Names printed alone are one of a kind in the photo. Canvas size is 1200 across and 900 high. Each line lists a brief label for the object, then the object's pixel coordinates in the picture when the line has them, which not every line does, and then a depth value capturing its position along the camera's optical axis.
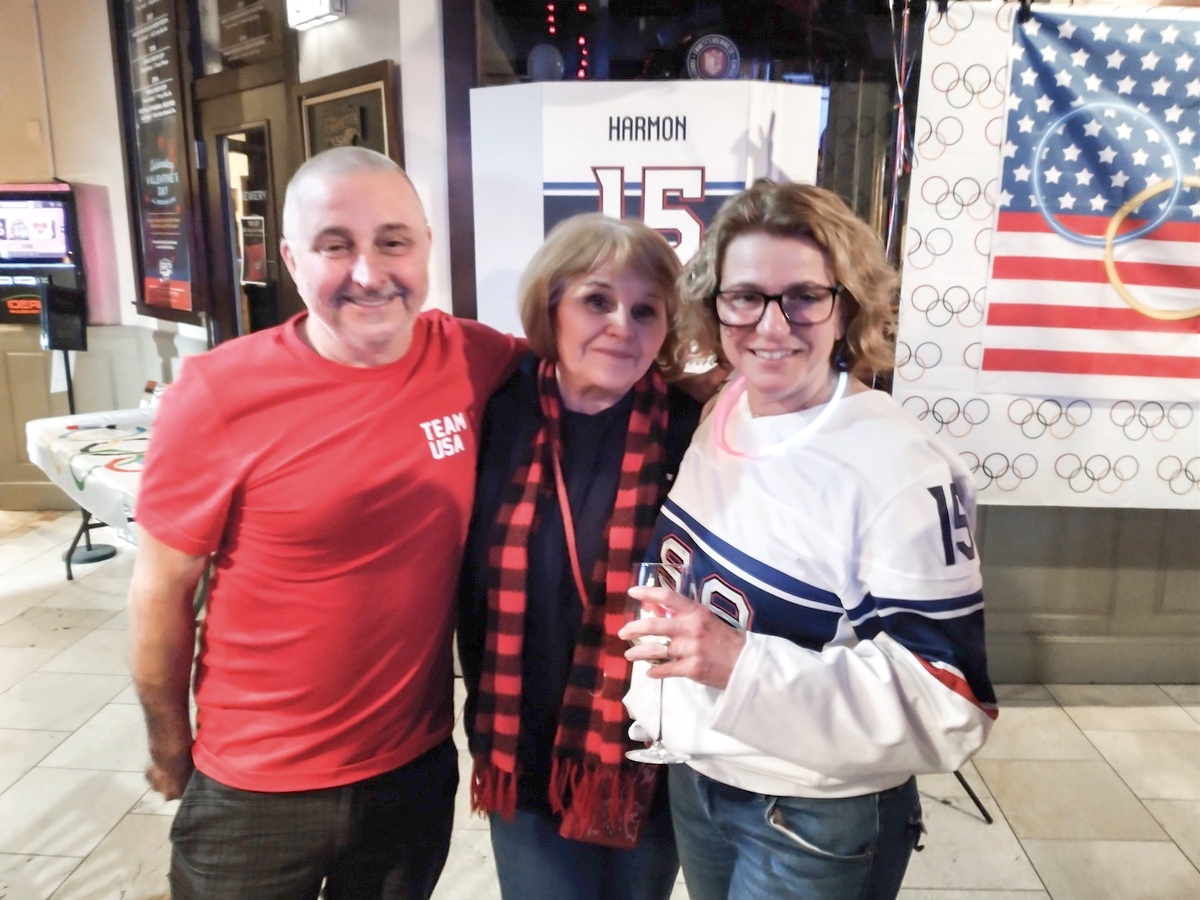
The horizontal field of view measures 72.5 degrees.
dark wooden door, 3.85
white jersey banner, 2.51
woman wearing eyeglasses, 0.97
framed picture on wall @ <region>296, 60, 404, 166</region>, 2.96
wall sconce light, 3.08
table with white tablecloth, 2.52
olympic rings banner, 2.37
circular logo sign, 2.90
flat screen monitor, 4.72
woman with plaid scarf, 1.25
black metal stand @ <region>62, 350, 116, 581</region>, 4.12
